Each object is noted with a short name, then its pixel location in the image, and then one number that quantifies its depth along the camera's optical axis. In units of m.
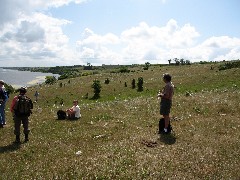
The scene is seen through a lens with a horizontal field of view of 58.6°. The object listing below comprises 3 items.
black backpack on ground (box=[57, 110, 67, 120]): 16.54
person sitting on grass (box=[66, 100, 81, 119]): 16.40
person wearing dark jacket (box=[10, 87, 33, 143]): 11.13
